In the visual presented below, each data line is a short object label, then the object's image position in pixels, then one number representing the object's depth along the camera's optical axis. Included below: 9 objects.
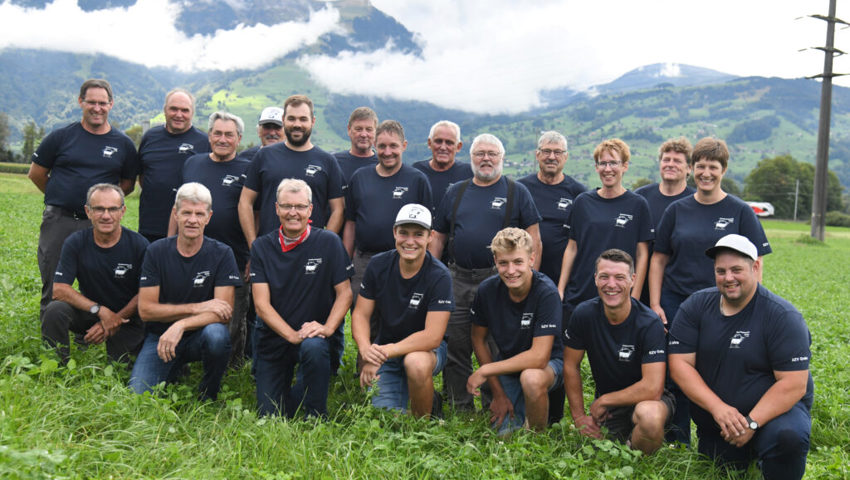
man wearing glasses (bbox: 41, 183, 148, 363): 6.35
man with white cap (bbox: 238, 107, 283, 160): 8.55
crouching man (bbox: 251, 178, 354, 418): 6.05
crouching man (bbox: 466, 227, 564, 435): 5.79
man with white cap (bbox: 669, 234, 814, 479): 4.96
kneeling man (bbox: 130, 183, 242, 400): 6.02
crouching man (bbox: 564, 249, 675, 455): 5.39
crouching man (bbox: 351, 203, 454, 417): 5.90
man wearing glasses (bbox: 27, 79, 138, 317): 7.28
